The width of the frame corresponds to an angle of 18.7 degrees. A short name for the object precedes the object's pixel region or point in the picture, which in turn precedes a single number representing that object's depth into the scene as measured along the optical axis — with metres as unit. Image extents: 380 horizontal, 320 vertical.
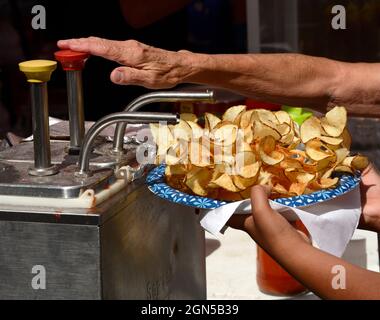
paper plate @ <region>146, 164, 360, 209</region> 1.23
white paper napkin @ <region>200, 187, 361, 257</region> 1.23
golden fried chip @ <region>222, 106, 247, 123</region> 1.32
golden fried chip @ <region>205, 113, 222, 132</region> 1.30
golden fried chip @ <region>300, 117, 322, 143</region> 1.28
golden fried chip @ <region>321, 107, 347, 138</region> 1.28
